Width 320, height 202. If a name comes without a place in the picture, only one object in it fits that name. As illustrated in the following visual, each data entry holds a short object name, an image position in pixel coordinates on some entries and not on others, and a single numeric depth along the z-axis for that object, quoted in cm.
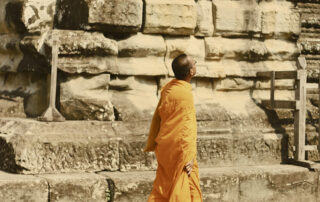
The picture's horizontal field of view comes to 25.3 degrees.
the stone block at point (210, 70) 760
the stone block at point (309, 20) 941
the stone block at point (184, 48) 745
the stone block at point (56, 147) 639
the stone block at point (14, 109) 718
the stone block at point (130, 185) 642
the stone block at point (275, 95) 804
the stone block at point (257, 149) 736
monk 588
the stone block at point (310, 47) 922
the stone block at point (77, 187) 619
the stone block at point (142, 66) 717
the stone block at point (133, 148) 675
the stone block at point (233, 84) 778
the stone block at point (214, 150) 714
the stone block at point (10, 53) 728
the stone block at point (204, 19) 761
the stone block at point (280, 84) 803
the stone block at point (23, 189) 600
